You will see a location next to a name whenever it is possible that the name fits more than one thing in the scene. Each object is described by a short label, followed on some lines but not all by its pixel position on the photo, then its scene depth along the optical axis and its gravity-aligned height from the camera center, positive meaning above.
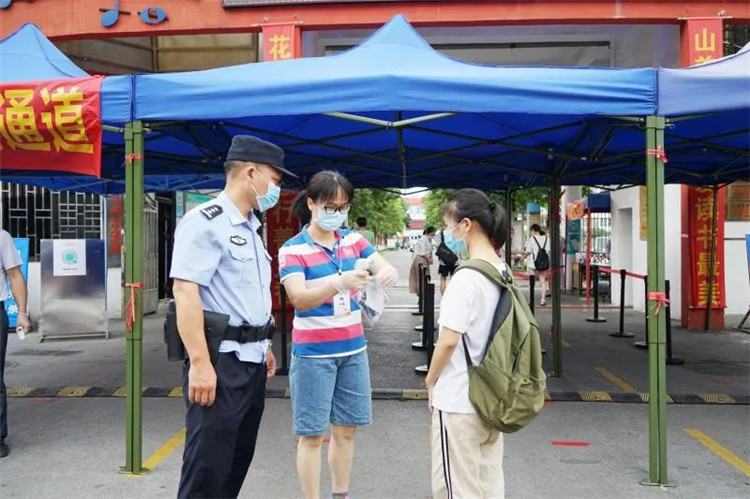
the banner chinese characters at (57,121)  4.43 +0.95
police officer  2.59 -0.27
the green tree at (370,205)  25.05 +2.27
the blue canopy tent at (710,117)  4.21 +1.13
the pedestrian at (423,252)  13.82 +0.00
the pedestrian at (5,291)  4.61 -0.28
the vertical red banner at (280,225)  10.25 +0.45
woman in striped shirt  3.30 -0.48
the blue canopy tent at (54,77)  4.39 +1.22
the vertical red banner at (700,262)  10.70 -0.19
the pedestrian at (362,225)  11.71 +0.51
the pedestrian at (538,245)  13.56 +0.14
